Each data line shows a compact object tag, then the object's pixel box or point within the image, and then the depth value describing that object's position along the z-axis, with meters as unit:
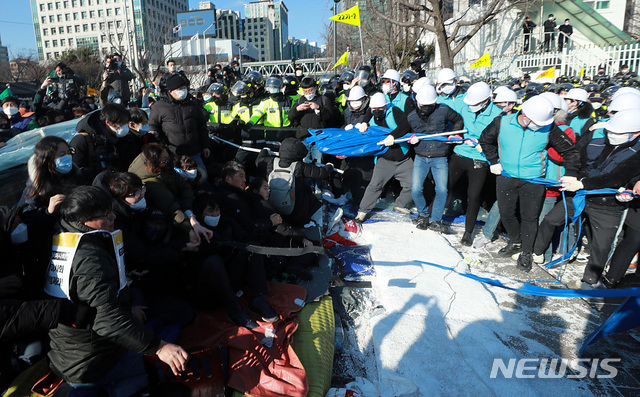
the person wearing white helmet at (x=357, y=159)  6.10
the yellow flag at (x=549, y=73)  10.23
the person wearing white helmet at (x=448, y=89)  5.71
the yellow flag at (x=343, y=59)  14.77
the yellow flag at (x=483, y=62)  11.23
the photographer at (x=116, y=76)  7.66
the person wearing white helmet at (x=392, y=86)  6.40
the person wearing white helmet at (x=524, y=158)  4.19
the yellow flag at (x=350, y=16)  11.85
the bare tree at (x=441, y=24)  14.12
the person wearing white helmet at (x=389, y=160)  5.65
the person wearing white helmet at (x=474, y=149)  4.96
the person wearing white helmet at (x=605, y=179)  3.70
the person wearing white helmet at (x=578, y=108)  5.21
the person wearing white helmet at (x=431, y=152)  5.32
